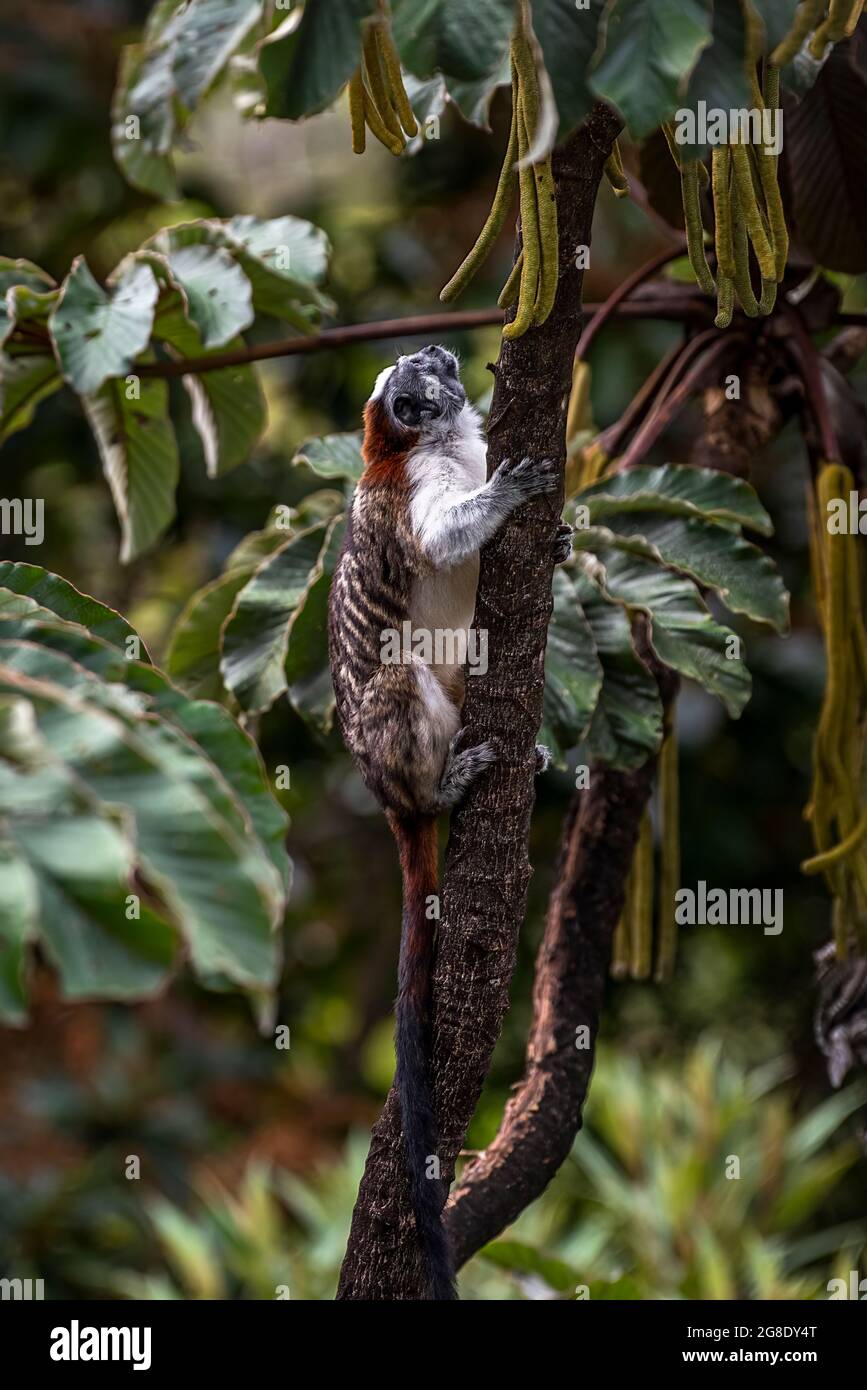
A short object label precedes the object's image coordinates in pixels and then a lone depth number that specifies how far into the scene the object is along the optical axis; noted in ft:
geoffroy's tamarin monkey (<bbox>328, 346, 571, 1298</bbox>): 7.29
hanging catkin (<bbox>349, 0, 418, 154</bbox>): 5.83
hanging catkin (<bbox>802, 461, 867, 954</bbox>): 7.94
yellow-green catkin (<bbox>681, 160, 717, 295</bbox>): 5.58
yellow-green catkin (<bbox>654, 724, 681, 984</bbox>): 8.32
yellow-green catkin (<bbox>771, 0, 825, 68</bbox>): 4.55
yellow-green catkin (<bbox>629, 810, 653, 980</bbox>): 8.35
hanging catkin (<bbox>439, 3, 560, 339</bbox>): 5.23
